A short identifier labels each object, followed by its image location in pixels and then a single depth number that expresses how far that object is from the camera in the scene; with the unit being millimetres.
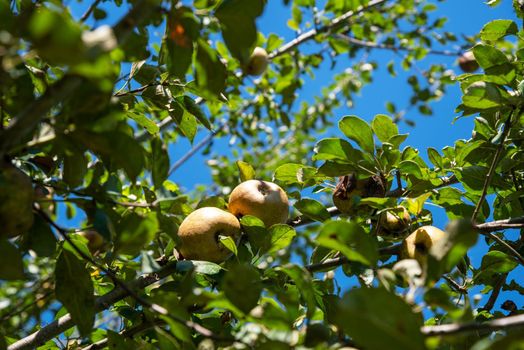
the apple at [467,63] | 1635
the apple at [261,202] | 810
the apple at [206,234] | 766
